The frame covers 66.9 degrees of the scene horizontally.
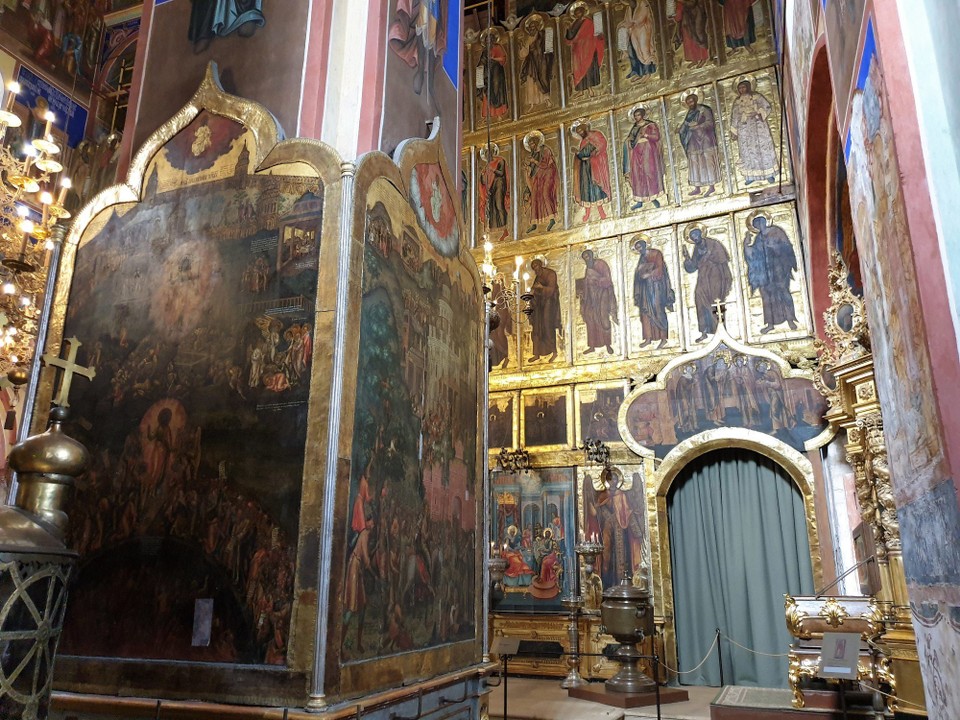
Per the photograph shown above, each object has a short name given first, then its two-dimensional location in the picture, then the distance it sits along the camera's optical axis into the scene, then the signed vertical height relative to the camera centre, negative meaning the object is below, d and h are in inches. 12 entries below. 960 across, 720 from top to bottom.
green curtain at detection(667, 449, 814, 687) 400.5 +6.3
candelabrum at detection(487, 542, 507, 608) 418.0 -7.3
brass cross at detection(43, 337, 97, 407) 125.3 +37.0
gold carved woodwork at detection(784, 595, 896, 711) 266.4 -21.1
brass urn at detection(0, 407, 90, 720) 95.3 -1.2
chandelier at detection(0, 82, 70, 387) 309.2 +139.0
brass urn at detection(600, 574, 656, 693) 347.9 -24.0
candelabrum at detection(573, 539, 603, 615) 410.3 -9.4
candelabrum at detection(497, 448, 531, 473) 454.6 +65.3
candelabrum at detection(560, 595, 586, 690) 374.9 -37.6
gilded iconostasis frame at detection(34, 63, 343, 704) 153.6 +46.7
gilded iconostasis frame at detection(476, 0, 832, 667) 419.2 +213.4
